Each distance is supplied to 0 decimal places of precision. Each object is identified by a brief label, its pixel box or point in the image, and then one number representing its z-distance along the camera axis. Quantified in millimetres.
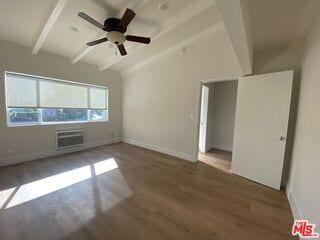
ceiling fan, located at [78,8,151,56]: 2241
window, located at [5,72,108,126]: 3322
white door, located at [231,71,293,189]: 2484
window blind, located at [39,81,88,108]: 3727
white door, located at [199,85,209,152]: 4590
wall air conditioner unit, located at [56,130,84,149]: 3971
